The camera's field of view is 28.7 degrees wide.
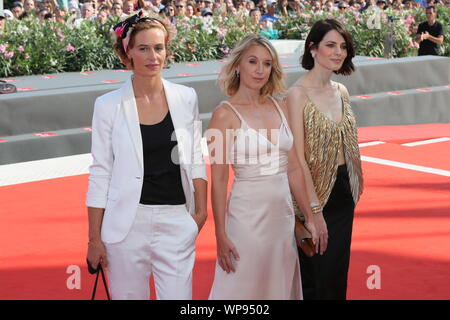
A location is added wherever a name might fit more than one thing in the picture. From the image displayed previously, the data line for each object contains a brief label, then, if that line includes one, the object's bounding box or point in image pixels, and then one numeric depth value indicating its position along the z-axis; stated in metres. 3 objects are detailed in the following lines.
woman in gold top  4.96
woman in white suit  4.01
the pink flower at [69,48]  13.90
